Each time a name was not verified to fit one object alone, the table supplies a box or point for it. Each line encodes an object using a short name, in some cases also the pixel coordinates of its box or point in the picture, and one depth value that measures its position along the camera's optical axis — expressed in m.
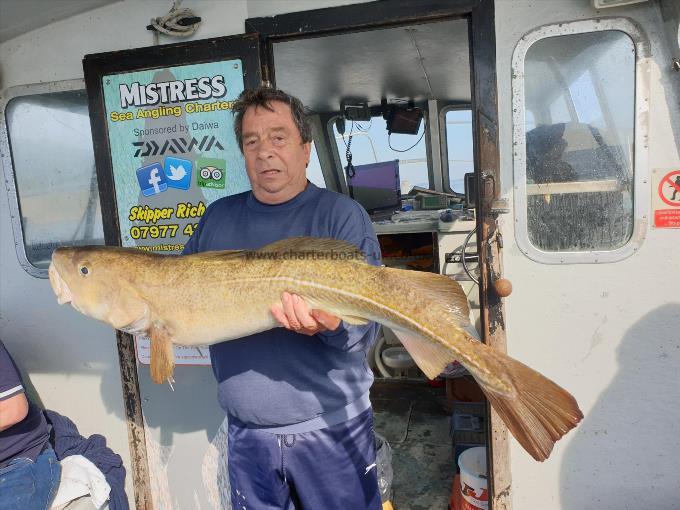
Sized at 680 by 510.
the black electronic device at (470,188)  3.07
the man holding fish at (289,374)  2.12
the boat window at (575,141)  2.56
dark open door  2.61
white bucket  3.07
